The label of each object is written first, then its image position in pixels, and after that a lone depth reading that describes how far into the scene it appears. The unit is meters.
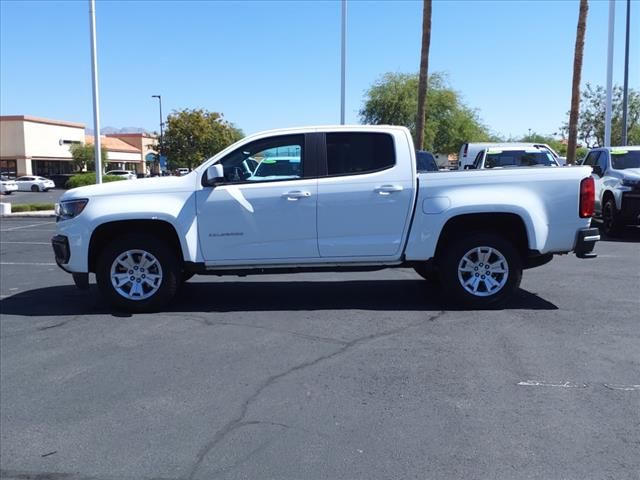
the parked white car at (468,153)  20.80
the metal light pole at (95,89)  22.56
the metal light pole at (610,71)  22.53
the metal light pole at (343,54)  25.98
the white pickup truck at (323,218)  6.85
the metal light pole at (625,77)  26.41
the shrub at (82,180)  34.68
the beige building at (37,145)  59.62
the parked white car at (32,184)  52.25
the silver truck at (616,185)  12.70
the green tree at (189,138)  49.81
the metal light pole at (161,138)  50.88
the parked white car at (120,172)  55.78
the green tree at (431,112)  45.62
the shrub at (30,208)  26.11
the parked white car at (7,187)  47.58
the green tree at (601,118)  48.19
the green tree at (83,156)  64.12
